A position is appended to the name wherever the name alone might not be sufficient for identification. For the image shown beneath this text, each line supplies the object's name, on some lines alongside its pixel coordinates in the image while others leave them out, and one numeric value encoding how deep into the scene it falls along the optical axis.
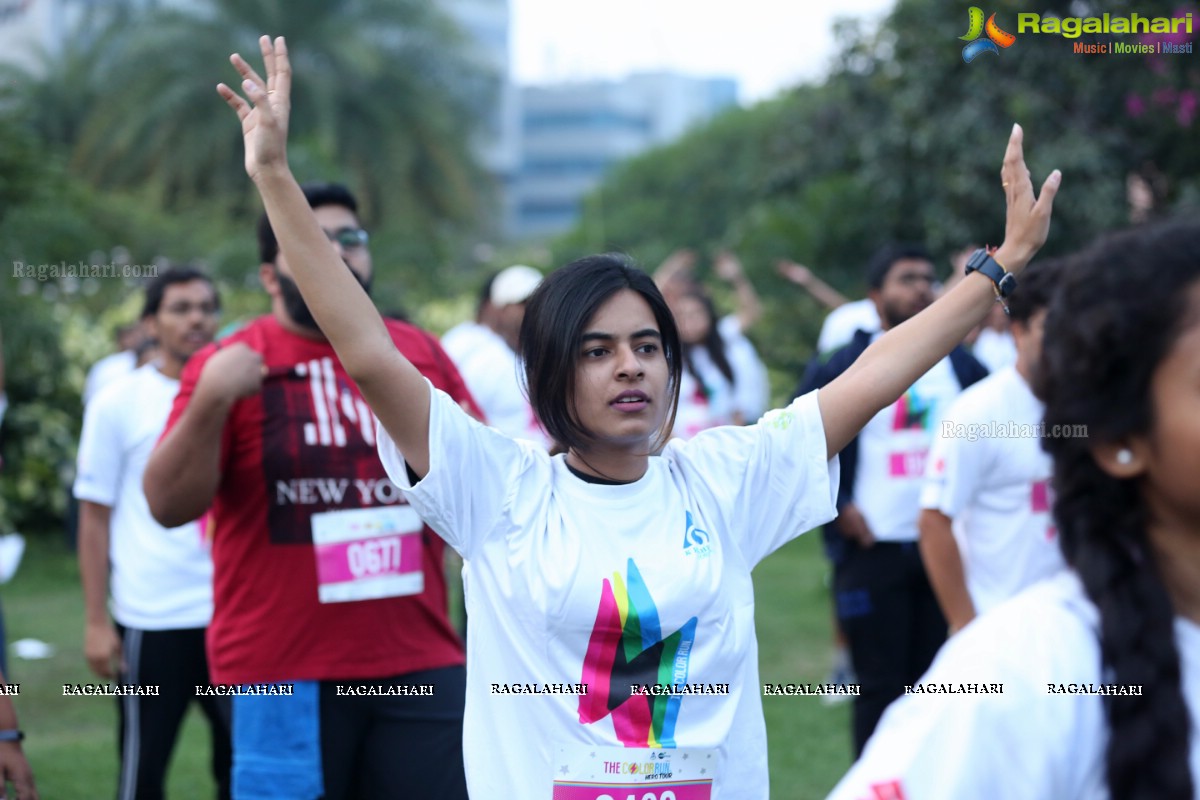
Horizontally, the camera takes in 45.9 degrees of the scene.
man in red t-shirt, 3.99
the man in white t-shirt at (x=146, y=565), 5.15
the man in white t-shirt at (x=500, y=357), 8.20
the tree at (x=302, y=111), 24.66
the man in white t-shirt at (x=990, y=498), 4.88
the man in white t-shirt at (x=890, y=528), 6.04
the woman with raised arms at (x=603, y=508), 2.82
